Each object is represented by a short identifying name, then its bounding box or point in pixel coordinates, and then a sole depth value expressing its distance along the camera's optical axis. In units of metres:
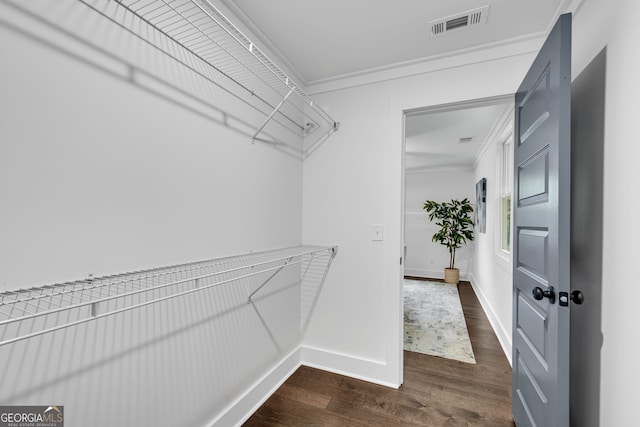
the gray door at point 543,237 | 1.09
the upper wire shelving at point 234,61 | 1.17
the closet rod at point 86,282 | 0.57
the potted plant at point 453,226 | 5.46
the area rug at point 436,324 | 2.64
